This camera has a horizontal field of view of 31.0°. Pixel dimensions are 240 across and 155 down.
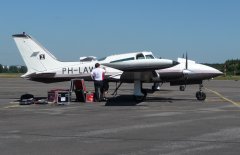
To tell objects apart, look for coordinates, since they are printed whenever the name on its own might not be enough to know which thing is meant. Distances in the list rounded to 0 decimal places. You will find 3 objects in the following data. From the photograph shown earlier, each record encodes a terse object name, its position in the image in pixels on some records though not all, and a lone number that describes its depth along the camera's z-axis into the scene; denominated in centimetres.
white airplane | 2005
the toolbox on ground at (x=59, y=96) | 1892
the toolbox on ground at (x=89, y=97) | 2031
